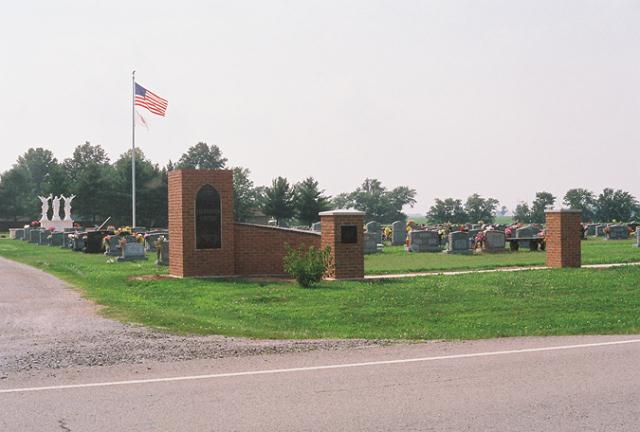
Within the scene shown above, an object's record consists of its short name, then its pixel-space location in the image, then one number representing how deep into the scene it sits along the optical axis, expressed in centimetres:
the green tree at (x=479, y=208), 8269
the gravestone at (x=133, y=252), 2826
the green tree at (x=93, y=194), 8106
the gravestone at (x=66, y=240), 3965
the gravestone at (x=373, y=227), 4347
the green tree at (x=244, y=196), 7888
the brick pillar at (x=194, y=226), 1936
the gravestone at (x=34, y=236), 4794
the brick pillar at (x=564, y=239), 2061
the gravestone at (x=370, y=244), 3312
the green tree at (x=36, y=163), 14262
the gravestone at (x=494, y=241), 3309
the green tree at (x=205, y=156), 13300
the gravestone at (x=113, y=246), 3023
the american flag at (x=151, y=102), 4416
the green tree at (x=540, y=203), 7781
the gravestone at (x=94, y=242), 3441
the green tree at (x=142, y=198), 7956
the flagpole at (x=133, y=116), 4808
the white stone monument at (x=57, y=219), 6128
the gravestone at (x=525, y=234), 3472
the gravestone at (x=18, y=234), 5641
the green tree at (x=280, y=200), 7012
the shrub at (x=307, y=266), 1688
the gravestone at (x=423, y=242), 3397
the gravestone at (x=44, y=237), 4565
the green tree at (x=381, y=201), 9956
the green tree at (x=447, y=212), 8162
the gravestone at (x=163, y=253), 2481
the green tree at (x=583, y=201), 7712
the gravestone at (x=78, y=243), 3628
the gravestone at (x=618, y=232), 4515
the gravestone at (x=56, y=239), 4297
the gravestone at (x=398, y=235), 4124
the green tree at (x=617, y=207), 7462
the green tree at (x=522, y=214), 7890
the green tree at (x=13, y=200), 10040
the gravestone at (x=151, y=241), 3338
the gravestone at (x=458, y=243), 3238
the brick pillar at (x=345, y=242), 1834
